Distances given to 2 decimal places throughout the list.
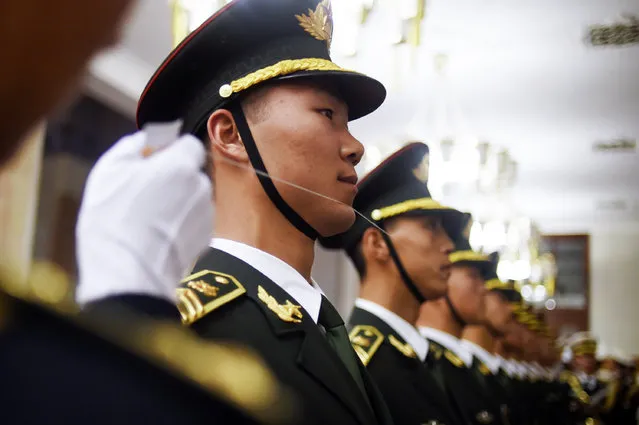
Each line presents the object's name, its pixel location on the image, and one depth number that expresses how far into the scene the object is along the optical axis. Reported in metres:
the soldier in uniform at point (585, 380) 6.07
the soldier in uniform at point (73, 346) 0.34
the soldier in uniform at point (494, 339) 2.75
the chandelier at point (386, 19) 2.79
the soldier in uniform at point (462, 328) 2.09
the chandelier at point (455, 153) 5.31
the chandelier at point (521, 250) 7.16
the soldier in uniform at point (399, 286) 1.51
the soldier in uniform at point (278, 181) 0.90
